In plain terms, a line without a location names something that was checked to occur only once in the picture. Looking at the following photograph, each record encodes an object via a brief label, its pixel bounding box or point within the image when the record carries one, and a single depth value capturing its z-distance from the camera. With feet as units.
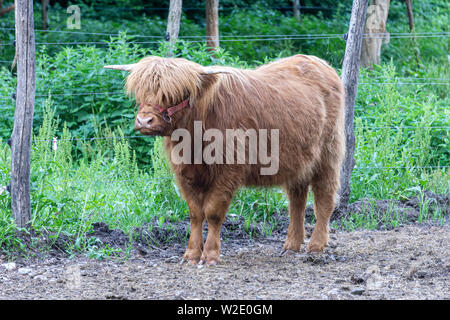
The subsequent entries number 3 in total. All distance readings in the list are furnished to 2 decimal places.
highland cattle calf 31.03
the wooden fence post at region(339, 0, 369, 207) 42.80
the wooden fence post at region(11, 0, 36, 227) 33.63
